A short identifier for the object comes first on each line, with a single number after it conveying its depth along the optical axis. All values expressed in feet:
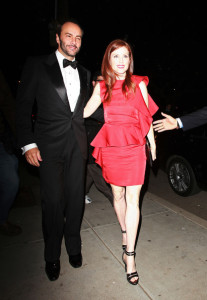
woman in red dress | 7.61
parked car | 14.03
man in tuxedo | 7.44
